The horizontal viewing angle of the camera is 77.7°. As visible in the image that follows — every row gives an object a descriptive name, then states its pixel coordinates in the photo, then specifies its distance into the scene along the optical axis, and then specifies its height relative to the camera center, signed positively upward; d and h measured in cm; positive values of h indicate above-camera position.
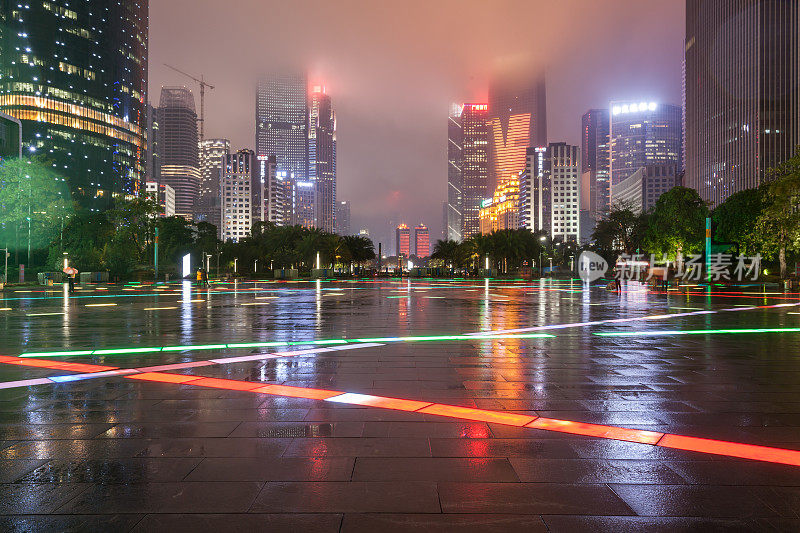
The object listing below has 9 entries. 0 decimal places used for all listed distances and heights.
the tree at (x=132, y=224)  5747 +580
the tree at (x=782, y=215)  3697 +424
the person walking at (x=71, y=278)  4009 -64
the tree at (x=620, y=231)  7919 +661
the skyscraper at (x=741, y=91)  10194 +3949
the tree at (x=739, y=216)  5344 +616
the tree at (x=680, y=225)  5609 +515
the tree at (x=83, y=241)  5466 +346
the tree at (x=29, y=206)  4494 +619
